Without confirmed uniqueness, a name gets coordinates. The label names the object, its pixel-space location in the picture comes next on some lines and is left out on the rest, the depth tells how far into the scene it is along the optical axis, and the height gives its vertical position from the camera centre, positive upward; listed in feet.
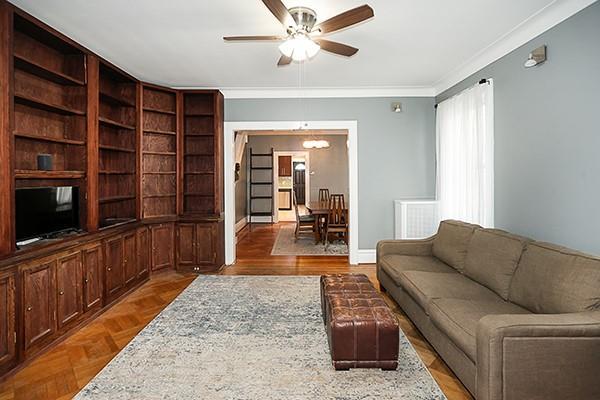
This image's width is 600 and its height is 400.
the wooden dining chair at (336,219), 23.52 -1.62
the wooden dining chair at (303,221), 25.85 -1.88
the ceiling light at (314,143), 27.40 +3.75
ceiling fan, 8.38 +4.05
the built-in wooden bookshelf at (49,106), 10.32 +2.61
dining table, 23.54 -1.20
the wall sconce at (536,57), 10.32 +3.82
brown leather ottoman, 7.99 -3.12
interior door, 42.14 +1.03
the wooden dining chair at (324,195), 32.86 -0.10
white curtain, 13.39 +1.53
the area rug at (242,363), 7.43 -3.91
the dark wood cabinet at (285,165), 40.57 +3.19
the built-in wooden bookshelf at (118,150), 15.06 +1.85
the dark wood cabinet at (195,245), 17.60 -2.39
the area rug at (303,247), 22.08 -3.43
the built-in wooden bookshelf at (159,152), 17.01 +1.96
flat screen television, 9.67 -0.43
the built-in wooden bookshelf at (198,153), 18.28 +2.04
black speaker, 10.54 +0.92
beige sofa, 6.01 -2.44
